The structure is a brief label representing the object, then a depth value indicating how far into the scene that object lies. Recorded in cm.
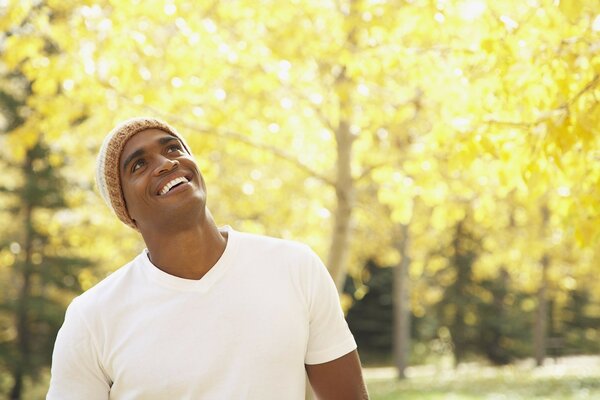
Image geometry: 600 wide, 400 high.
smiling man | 212
